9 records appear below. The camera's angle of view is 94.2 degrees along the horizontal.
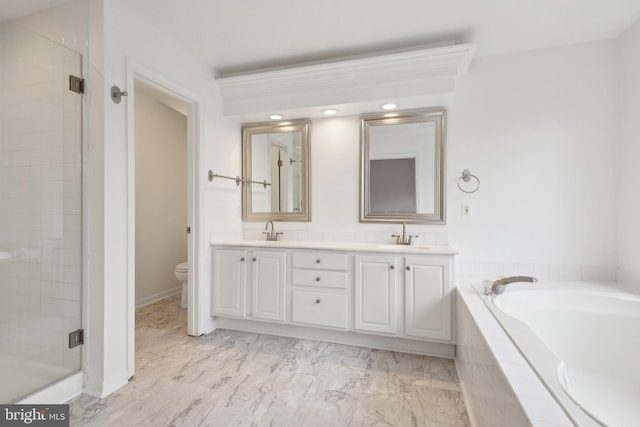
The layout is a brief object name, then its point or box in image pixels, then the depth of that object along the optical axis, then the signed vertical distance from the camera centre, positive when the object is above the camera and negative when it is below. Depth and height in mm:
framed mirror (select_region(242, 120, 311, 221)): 2926 +415
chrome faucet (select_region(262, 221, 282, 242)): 2928 -223
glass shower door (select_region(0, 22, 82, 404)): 1710 +79
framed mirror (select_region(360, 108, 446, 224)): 2553 +404
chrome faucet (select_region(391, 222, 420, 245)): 2574 -234
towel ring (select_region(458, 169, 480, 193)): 2471 +283
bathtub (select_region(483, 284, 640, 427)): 1322 -666
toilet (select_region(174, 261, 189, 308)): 3090 -669
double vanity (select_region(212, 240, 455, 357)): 2148 -634
